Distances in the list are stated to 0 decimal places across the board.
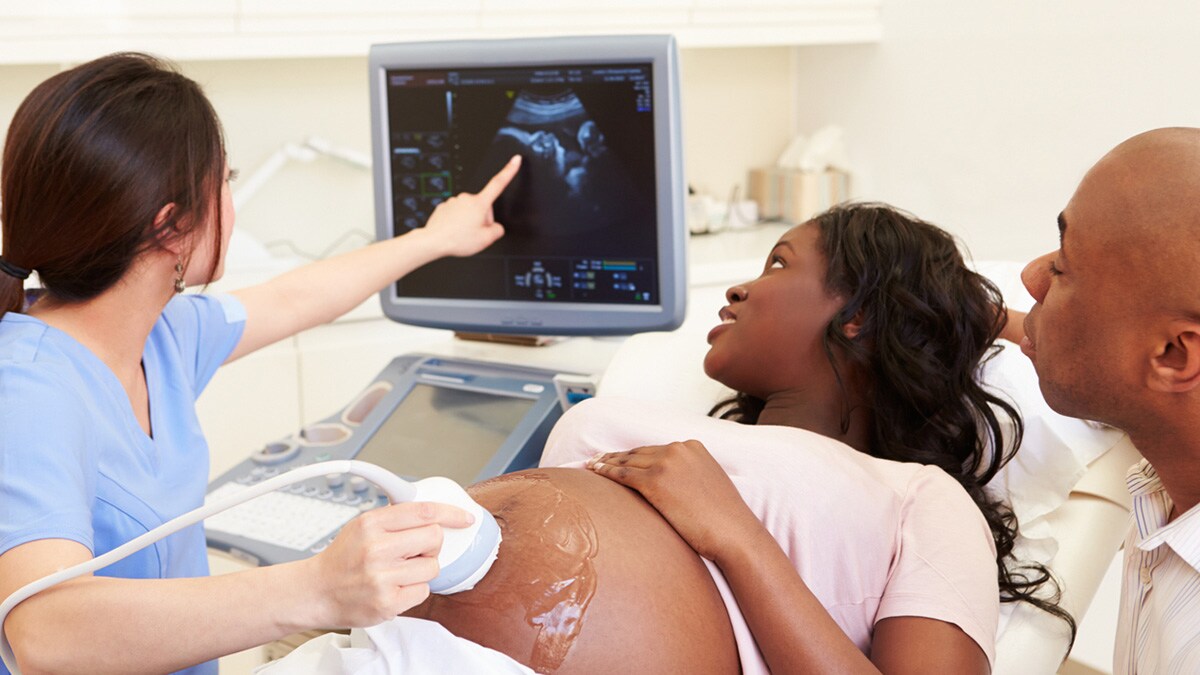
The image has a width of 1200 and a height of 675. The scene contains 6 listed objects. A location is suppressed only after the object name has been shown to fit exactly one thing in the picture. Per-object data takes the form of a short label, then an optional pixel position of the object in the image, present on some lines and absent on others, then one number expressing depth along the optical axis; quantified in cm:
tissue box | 372
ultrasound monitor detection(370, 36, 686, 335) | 183
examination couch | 144
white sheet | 105
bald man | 101
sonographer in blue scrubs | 104
